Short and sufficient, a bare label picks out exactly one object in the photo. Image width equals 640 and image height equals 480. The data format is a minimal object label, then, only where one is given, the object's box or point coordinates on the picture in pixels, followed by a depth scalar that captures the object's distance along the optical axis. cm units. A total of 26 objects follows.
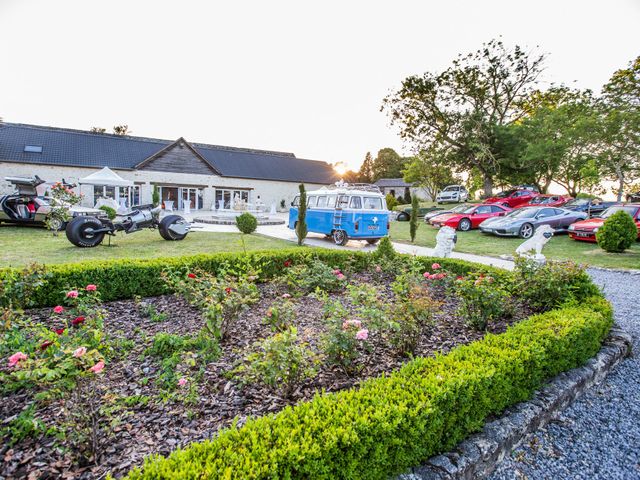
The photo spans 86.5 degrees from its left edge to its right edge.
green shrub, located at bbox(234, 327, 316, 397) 281
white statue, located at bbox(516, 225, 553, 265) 690
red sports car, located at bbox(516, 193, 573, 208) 2197
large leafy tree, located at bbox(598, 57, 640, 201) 2116
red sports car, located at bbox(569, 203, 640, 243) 1308
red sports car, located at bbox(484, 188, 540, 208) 2327
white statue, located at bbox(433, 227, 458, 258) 877
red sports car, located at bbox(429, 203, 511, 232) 1831
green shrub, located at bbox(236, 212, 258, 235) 1477
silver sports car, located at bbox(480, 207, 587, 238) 1531
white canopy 1916
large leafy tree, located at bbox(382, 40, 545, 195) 2648
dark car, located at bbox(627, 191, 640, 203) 2730
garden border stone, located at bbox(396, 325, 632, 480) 229
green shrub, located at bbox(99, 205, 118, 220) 1666
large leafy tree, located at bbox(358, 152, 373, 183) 6356
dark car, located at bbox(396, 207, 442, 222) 2494
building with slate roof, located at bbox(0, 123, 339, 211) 2483
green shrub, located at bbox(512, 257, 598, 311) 488
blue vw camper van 1264
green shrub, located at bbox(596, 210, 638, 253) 1123
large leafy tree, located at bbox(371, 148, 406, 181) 6125
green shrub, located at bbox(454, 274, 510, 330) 441
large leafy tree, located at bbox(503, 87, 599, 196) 2330
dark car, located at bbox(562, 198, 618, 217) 1914
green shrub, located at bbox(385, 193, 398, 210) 3284
